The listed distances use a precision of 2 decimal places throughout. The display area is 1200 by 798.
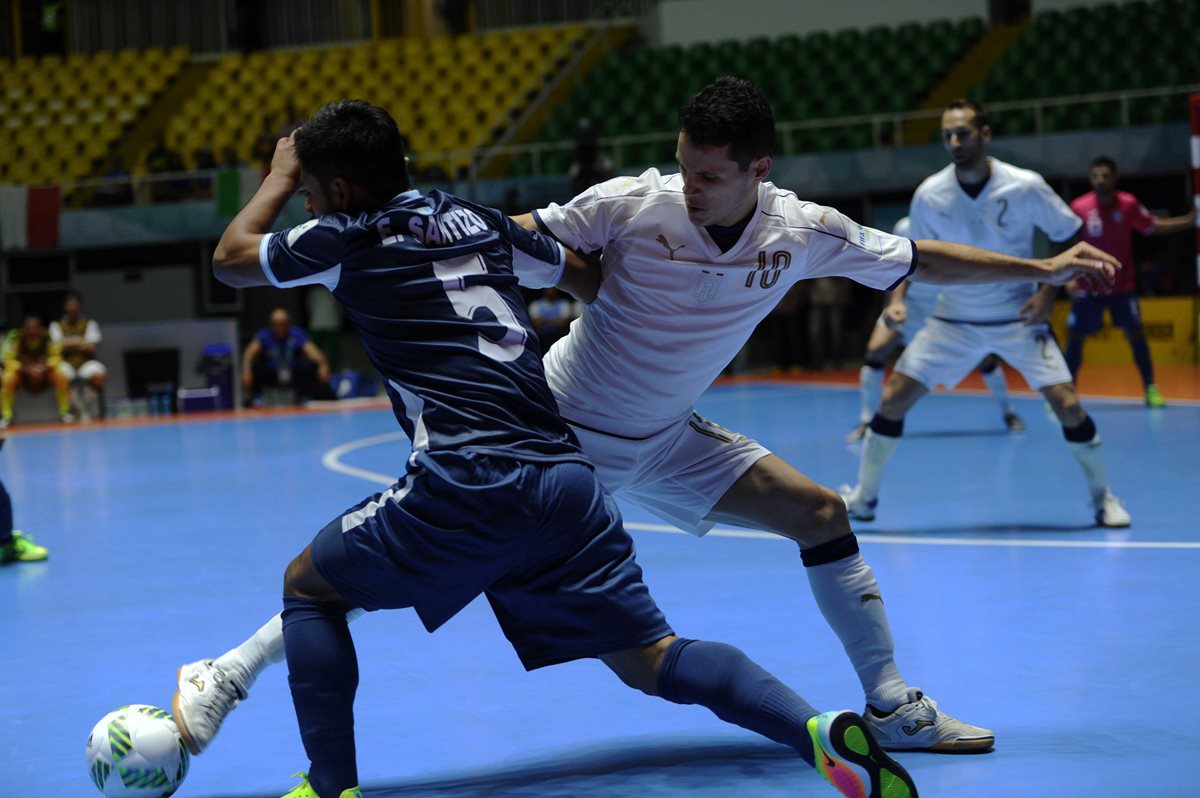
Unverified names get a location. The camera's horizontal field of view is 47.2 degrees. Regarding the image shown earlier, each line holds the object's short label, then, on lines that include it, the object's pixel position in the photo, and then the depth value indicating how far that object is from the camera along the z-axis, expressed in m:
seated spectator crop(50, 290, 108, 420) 17.38
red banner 19.94
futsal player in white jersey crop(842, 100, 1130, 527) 6.60
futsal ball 3.14
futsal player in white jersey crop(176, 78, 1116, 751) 3.54
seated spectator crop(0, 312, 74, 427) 17.16
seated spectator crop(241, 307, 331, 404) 17.80
